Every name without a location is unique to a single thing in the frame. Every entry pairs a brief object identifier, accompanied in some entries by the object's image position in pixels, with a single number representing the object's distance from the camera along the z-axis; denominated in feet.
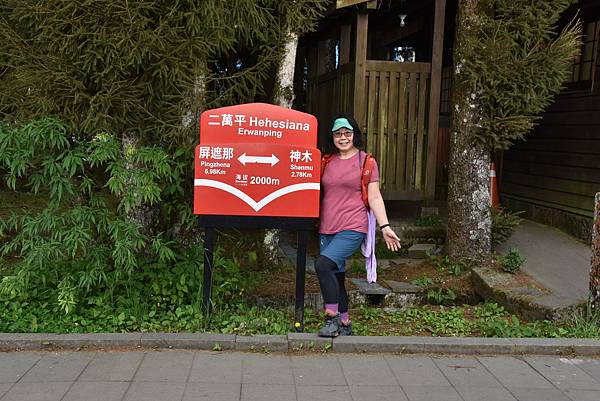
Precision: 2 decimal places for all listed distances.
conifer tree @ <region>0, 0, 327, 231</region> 14.88
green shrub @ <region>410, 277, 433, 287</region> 20.72
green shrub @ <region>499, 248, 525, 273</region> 20.83
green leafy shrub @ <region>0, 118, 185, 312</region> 14.47
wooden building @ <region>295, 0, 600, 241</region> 24.35
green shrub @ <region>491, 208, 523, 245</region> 23.05
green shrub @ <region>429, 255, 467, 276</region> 21.77
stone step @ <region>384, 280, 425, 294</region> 20.27
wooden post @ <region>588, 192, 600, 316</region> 15.39
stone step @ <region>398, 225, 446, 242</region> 24.40
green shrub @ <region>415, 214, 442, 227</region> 24.77
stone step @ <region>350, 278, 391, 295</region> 20.02
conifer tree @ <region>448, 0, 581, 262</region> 20.01
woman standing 14.58
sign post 14.39
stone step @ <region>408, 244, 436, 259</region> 23.70
